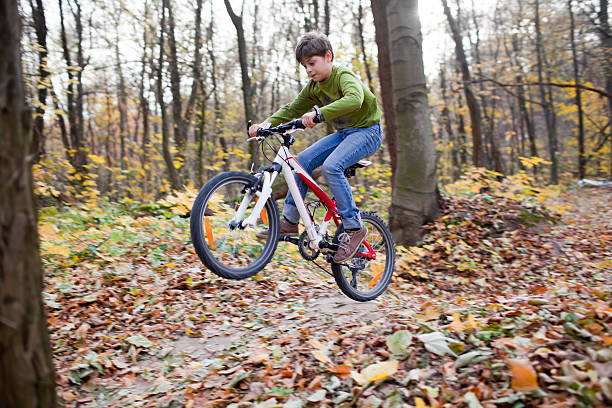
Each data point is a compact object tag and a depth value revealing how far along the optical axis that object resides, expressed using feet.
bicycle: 11.24
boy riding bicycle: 12.56
